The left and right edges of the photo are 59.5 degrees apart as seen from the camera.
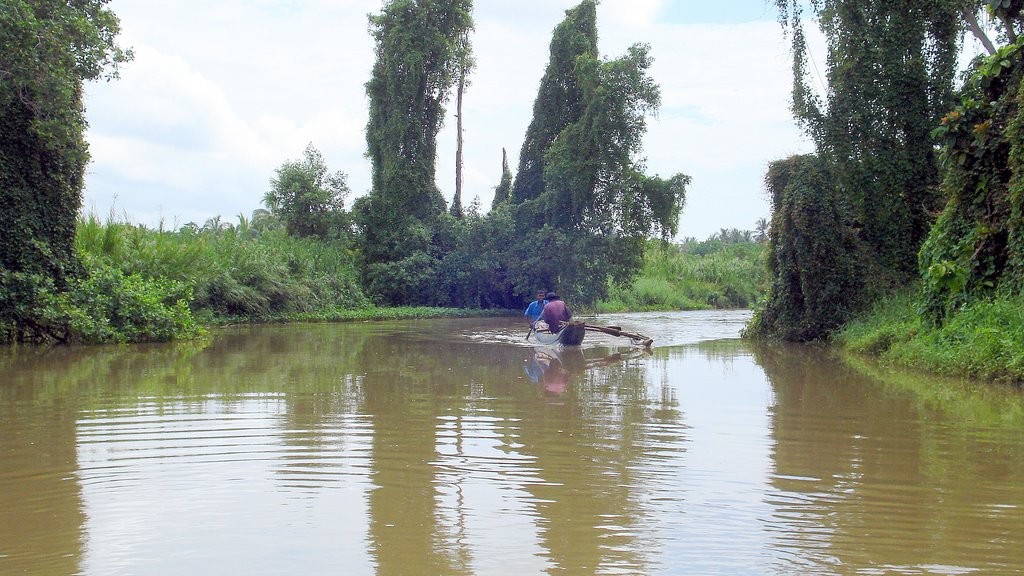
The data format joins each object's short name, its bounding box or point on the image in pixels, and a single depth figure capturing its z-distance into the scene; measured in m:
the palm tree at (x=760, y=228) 75.41
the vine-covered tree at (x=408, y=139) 35.75
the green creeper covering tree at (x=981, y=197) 12.12
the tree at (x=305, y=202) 37.91
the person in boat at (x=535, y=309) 20.84
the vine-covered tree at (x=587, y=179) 32.53
